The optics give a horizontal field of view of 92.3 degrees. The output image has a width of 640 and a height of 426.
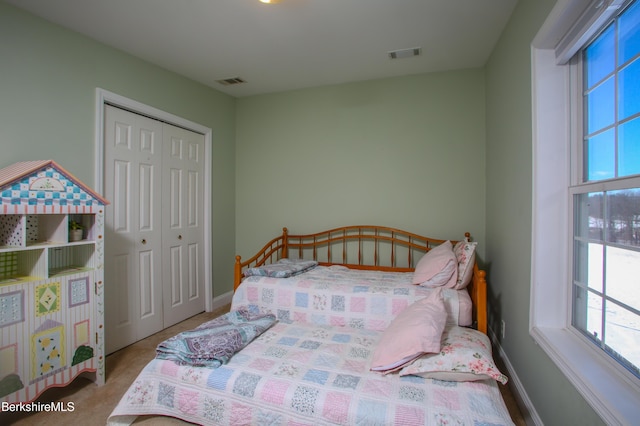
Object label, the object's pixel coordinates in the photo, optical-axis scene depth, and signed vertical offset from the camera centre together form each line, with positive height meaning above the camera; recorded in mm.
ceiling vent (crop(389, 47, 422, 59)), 2622 +1368
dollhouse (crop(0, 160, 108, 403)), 1676 -438
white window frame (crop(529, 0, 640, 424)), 1489 +160
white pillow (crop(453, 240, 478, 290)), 2246 -406
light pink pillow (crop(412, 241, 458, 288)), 2299 -466
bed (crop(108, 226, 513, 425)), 1313 -808
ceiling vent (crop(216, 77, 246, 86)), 3238 +1377
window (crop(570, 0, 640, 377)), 1104 +54
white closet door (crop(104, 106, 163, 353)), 2537 -168
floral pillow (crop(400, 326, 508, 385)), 1391 -716
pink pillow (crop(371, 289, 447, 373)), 1476 -640
